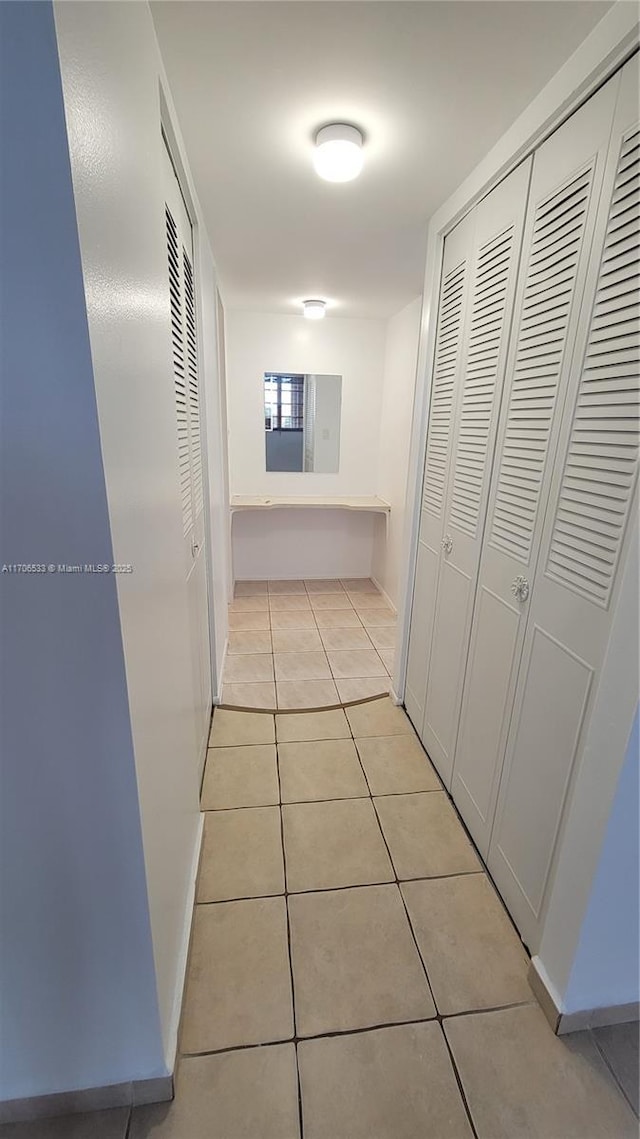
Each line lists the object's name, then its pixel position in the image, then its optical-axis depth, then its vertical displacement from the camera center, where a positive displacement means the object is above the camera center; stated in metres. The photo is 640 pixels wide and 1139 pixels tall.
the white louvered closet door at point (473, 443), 1.45 +0.00
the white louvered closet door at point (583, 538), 0.98 -0.21
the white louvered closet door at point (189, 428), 1.44 +0.02
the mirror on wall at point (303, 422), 3.90 +0.13
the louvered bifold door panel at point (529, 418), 1.13 +0.07
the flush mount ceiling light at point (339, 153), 1.39 +0.86
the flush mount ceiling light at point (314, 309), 3.29 +0.91
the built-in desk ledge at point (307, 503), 3.71 -0.53
